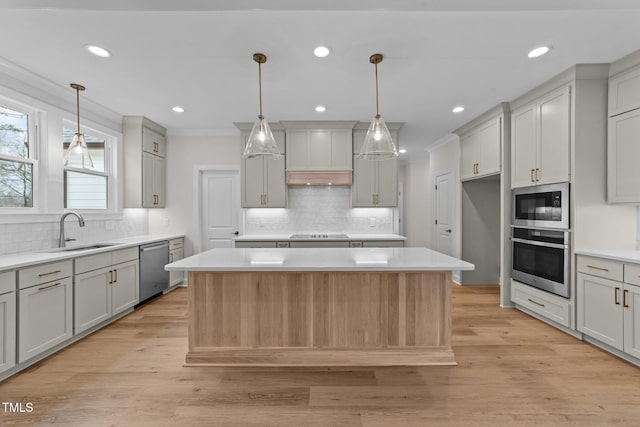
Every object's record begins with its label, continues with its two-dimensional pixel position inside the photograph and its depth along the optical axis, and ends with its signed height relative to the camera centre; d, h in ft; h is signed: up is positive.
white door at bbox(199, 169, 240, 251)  16.38 +0.41
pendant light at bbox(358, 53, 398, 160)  7.53 +1.88
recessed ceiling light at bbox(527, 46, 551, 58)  8.13 +4.65
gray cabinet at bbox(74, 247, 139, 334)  9.31 -2.64
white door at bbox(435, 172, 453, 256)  17.38 +0.00
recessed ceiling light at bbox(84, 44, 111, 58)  7.93 +4.59
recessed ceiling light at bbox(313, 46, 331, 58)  7.99 +4.58
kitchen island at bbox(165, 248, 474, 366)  7.68 -2.80
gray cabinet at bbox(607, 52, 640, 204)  8.43 +2.38
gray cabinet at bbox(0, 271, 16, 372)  6.96 -2.62
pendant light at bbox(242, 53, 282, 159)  7.59 +1.86
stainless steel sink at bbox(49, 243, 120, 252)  10.25 -1.32
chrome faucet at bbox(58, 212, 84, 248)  10.41 -0.78
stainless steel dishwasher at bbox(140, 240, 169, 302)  12.61 -2.54
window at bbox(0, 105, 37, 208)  9.28 +1.83
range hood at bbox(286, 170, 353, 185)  14.76 +1.85
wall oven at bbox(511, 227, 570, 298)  9.68 -1.69
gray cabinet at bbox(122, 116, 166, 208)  14.20 +2.60
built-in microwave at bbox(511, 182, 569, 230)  9.66 +0.26
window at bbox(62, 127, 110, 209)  11.81 +1.50
